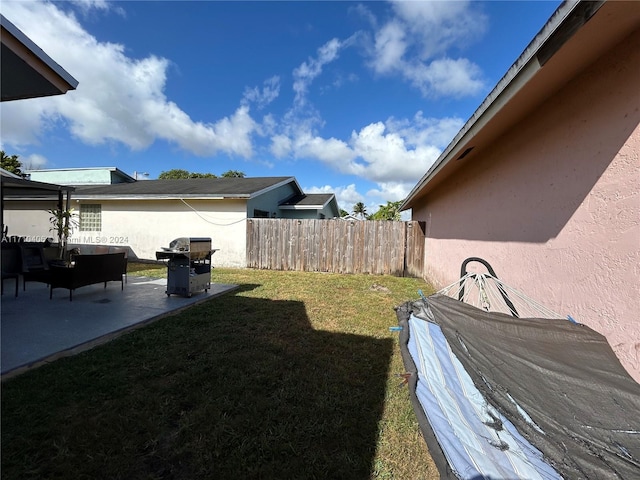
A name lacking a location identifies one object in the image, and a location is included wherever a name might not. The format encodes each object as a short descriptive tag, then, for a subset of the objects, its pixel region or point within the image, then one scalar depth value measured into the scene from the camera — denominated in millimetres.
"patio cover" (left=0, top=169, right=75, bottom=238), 6434
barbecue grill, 5543
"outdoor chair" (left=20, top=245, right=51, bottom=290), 6336
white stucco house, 10633
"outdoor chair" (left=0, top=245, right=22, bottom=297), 6133
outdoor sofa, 5070
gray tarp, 1339
